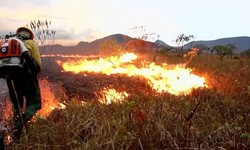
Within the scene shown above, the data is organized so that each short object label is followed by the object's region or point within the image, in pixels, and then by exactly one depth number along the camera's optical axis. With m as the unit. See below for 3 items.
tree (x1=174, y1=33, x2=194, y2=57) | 26.29
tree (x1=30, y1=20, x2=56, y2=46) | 9.60
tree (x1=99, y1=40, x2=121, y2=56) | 20.02
